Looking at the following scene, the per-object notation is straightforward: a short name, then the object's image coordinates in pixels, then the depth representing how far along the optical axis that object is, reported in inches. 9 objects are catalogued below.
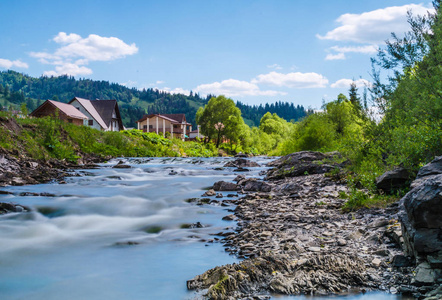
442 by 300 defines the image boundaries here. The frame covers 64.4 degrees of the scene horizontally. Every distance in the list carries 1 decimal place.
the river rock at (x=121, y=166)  847.1
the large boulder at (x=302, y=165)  579.8
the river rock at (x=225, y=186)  515.1
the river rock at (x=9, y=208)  358.3
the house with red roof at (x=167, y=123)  4009.1
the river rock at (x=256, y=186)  490.1
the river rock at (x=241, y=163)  1020.0
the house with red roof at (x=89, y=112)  2201.0
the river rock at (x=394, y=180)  317.1
